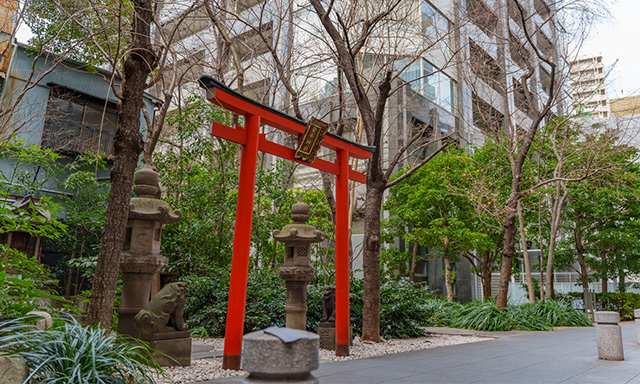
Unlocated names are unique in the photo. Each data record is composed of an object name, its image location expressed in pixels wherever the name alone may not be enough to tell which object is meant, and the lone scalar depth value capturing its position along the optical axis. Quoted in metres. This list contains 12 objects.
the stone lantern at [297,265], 8.77
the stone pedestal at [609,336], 8.11
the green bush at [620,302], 22.64
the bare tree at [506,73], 13.80
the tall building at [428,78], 13.36
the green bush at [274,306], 10.98
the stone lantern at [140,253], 6.72
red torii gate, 6.47
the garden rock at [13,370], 3.56
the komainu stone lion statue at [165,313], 6.25
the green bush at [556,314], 16.22
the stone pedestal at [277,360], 2.36
